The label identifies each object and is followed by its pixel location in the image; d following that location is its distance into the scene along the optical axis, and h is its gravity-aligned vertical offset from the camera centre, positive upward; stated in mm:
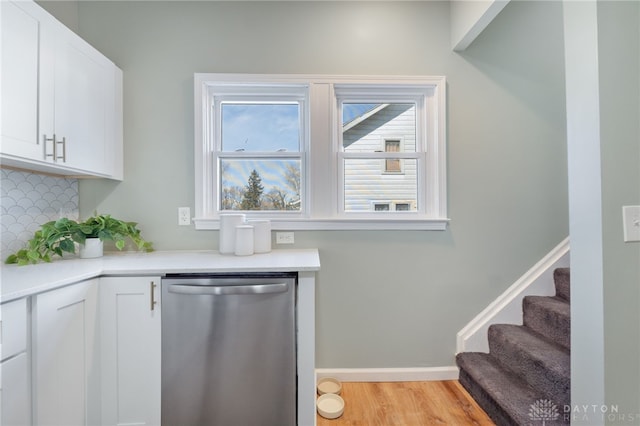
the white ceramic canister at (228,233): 1680 -104
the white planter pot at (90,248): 1596 -183
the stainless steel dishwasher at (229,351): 1287 -644
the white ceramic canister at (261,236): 1700 -127
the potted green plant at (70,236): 1398 -107
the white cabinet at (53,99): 1168 +607
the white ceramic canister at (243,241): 1606 -148
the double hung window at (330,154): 1876 +438
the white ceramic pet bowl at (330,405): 1526 -1110
